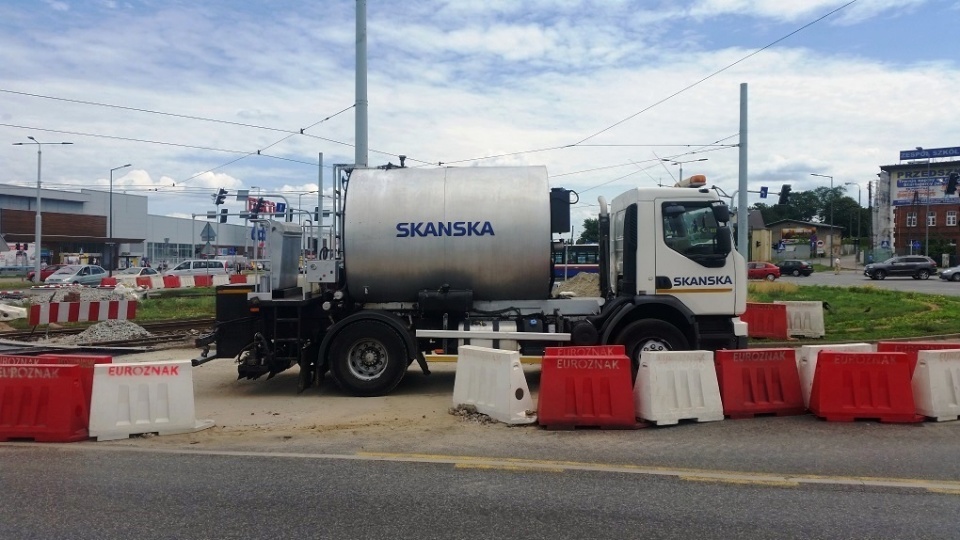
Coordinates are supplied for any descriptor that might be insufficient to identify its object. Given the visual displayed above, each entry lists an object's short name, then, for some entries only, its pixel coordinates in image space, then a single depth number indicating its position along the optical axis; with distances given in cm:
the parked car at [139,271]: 4410
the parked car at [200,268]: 4084
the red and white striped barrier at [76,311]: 1644
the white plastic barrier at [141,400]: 748
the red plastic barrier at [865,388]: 793
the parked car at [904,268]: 4828
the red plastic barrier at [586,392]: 779
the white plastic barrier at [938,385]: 797
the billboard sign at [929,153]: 8401
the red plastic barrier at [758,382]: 816
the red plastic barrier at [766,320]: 1538
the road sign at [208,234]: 2945
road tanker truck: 995
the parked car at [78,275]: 3847
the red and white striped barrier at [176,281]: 3183
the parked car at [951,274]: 4475
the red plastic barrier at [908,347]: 866
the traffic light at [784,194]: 2278
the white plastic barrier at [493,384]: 804
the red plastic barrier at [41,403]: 740
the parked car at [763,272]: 4828
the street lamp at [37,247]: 4538
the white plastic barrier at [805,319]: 1551
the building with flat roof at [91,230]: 6612
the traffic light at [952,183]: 4675
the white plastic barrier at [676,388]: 781
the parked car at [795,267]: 5575
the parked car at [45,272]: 4875
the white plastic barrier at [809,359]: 823
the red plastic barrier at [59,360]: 831
